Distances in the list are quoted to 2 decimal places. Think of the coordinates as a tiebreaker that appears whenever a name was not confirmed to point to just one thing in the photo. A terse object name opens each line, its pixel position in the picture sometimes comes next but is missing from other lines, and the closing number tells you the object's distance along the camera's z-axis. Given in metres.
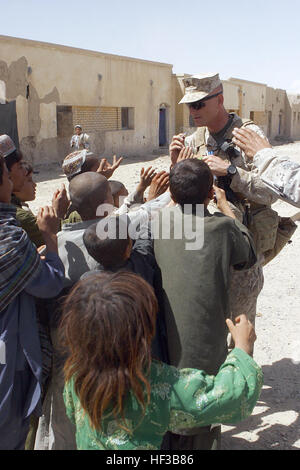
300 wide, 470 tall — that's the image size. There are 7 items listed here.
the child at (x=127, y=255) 1.86
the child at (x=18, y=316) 1.78
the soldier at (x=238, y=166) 2.74
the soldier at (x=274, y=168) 2.16
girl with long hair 1.44
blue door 24.98
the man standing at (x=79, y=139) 16.42
